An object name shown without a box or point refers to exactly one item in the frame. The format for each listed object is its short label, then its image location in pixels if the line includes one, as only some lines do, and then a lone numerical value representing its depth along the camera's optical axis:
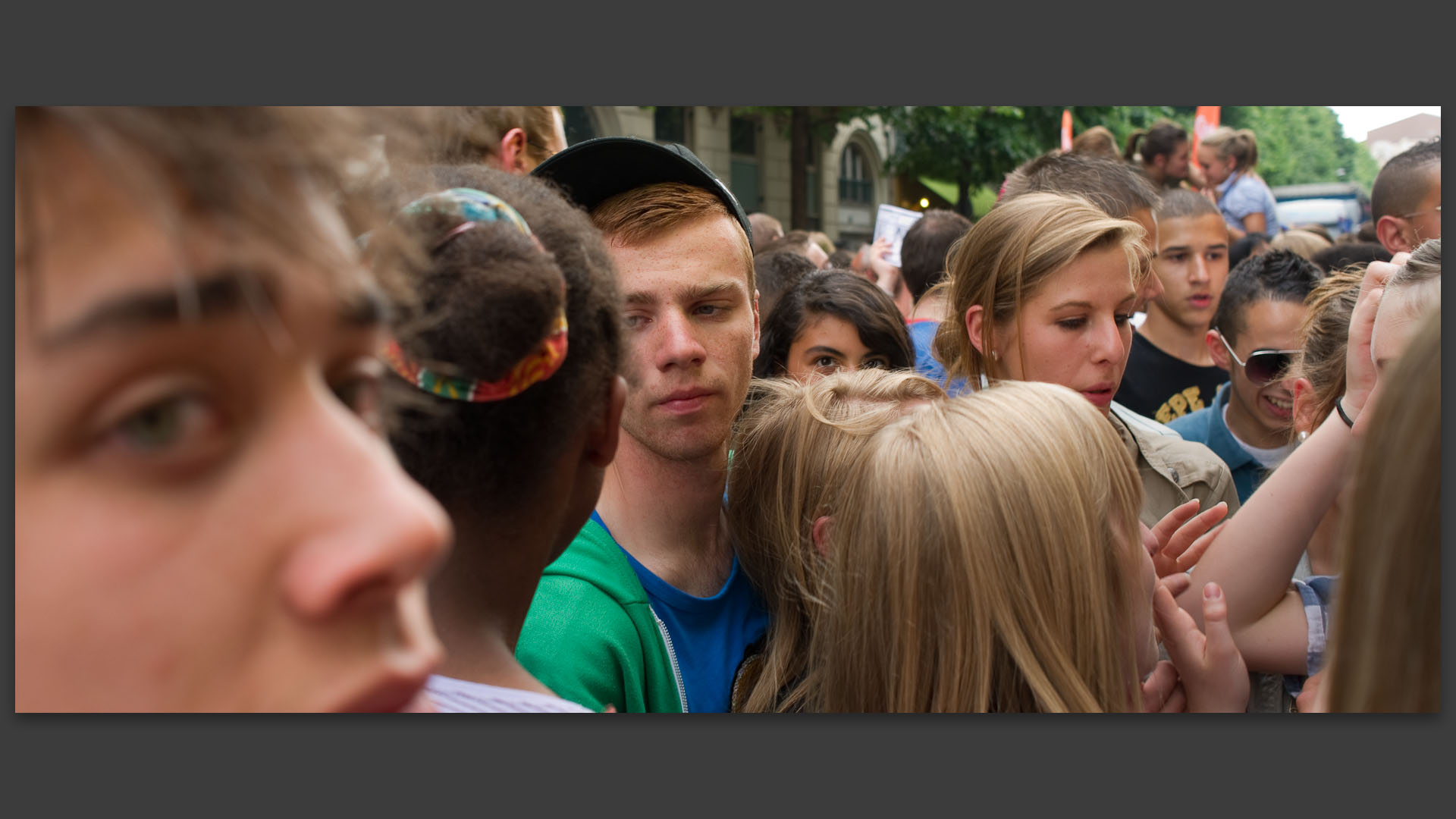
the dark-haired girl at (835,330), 2.56
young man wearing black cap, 1.61
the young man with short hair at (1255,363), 2.50
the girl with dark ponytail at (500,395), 0.89
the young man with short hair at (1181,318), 3.03
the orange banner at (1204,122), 4.11
